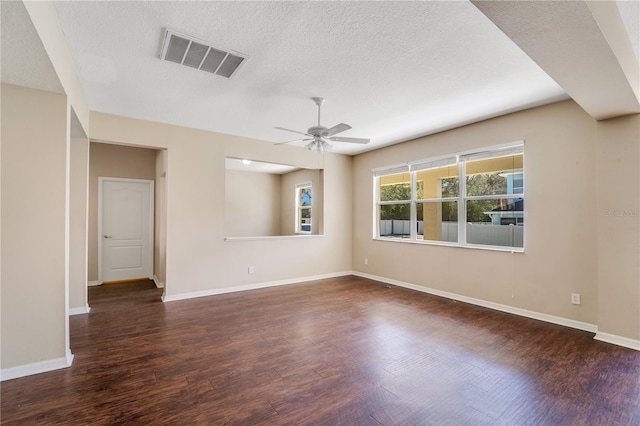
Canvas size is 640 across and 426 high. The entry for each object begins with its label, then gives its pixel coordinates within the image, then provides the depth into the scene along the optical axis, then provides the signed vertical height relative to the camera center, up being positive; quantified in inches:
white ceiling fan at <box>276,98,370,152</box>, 137.3 +40.2
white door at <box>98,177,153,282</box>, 220.7 -11.2
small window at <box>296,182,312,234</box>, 316.5 +8.3
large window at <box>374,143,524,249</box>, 161.9 +10.6
